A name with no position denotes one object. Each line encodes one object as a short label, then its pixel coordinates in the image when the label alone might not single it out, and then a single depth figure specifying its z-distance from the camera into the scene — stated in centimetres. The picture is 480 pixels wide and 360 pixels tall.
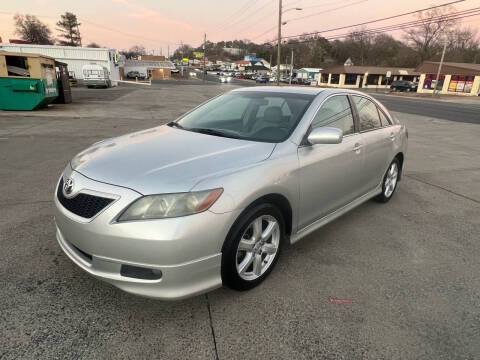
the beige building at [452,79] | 4628
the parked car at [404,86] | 5039
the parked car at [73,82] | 3396
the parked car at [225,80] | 5897
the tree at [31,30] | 8069
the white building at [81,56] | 4319
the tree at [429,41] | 7306
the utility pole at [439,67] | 4428
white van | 3262
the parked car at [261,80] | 6192
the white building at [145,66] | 6794
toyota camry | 210
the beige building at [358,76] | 6419
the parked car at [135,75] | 6154
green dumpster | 1305
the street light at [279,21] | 3622
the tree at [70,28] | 8809
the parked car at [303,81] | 6264
